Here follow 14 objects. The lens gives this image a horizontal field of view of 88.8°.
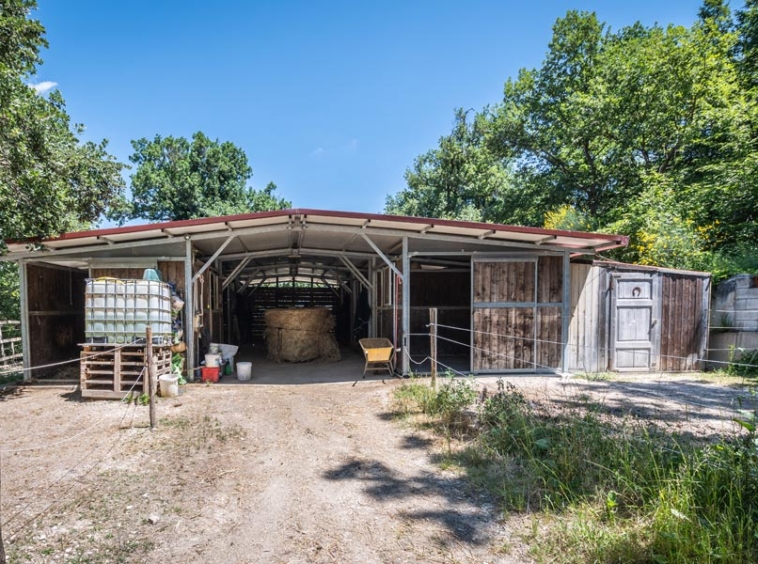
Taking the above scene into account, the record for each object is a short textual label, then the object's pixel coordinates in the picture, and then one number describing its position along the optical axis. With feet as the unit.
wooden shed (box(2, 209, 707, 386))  21.67
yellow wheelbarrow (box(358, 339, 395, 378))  23.27
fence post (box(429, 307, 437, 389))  18.24
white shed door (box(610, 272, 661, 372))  24.71
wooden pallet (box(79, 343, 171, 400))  18.44
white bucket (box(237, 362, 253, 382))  23.80
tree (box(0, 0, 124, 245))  20.15
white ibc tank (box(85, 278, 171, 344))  18.67
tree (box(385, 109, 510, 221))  71.36
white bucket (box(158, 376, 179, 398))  19.13
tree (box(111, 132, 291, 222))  66.95
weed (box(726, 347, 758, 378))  22.86
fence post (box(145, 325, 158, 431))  14.21
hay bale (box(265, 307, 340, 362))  30.17
